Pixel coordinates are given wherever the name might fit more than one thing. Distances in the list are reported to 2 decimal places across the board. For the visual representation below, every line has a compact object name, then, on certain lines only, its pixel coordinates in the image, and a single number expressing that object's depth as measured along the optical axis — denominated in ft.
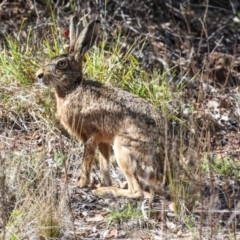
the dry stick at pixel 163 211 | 31.85
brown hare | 42.96
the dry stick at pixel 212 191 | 29.40
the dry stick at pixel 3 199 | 33.14
